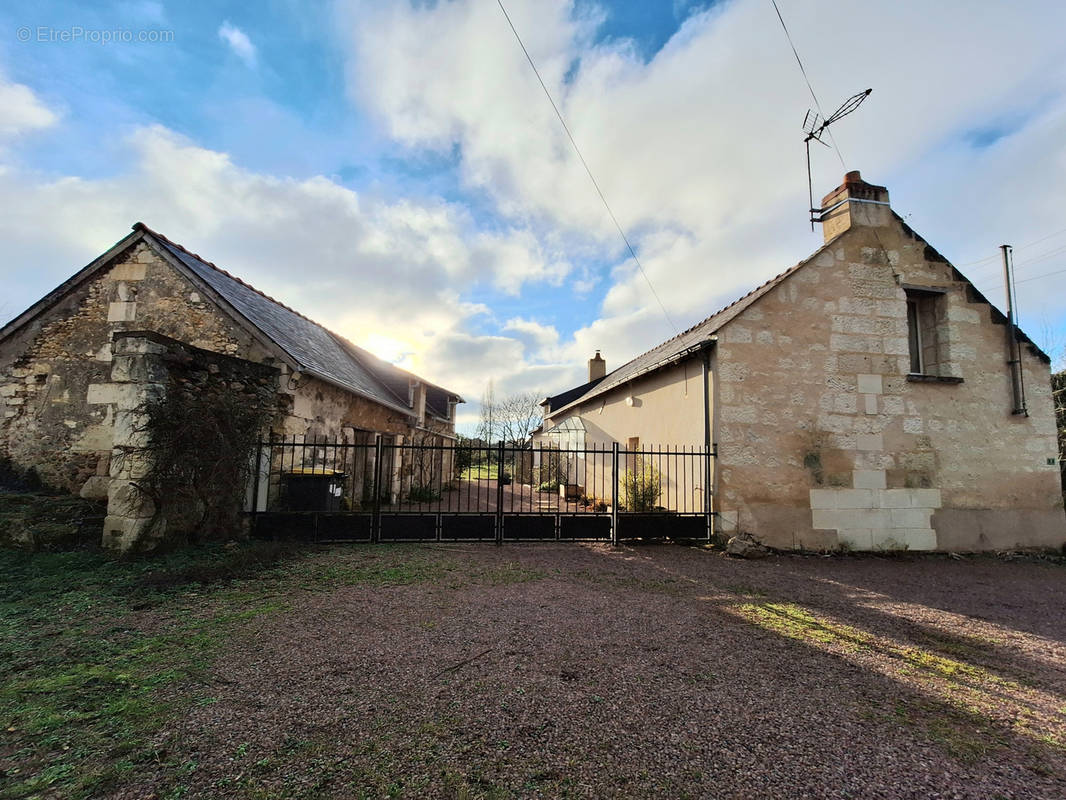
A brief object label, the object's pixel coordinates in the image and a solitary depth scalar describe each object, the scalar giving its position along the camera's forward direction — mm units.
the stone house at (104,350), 8055
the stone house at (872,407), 7684
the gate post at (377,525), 7289
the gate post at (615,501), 7785
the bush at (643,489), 9297
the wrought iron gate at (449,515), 7098
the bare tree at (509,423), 36125
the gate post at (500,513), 7418
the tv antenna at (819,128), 8201
